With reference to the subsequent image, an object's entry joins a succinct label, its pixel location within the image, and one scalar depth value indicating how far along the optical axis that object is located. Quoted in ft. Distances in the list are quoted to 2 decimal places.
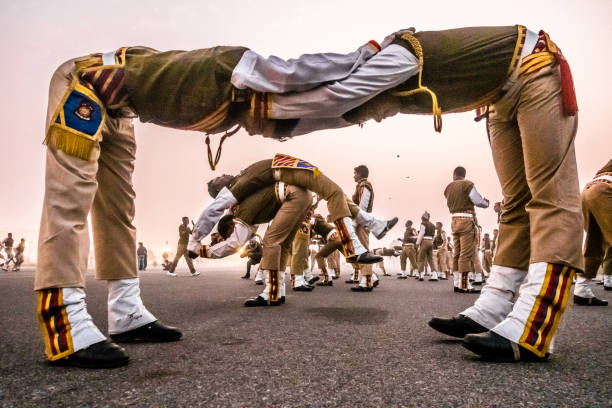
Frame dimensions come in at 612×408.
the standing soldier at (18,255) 53.31
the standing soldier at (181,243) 45.93
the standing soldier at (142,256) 73.04
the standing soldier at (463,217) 23.34
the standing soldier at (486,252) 50.31
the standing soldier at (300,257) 22.12
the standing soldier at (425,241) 38.04
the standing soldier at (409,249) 45.60
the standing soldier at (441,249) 44.83
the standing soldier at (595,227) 13.21
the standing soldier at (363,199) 22.13
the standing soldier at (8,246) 54.29
